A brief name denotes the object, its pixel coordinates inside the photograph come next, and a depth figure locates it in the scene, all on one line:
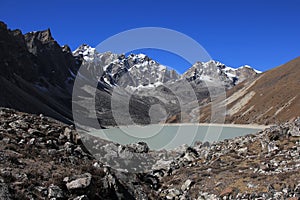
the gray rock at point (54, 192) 13.08
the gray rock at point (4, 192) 11.65
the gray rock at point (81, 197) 13.15
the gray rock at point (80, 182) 14.11
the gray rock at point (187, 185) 22.61
